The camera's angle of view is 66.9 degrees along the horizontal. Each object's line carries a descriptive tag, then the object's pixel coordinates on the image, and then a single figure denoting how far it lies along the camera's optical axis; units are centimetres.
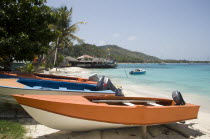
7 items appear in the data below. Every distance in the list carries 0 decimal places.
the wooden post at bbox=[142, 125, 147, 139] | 354
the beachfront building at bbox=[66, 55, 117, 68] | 4412
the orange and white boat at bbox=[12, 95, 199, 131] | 315
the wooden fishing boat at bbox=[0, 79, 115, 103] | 444
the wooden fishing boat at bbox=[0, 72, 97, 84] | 596
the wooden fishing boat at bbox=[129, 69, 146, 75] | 2859
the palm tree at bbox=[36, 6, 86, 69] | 1581
